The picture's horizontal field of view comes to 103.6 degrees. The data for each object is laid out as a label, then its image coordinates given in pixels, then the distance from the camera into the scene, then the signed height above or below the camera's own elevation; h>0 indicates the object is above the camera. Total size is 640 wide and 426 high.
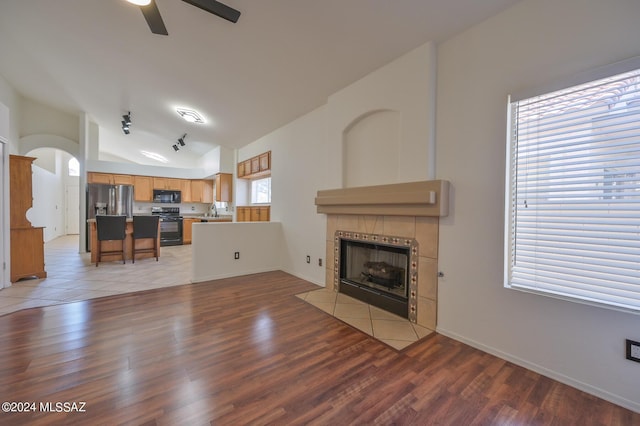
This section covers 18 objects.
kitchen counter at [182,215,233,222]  6.89 -0.23
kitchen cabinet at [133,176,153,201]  7.39 +0.65
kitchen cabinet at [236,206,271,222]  5.52 -0.06
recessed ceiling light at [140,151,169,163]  8.95 +1.99
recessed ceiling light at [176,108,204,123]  4.85 +1.91
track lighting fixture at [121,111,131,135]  5.61 +2.04
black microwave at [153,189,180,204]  7.73 +0.44
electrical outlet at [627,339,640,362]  1.45 -0.80
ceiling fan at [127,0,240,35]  1.95 +1.62
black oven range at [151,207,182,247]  7.32 -0.56
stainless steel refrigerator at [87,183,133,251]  6.38 +0.27
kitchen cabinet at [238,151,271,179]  5.26 +1.00
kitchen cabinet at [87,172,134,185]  6.67 +0.86
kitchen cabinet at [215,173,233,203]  6.76 +0.66
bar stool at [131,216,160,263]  5.16 -0.40
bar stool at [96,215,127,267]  4.75 -0.37
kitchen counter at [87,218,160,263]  4.94 -0.72
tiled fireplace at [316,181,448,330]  2.36 -0.25
